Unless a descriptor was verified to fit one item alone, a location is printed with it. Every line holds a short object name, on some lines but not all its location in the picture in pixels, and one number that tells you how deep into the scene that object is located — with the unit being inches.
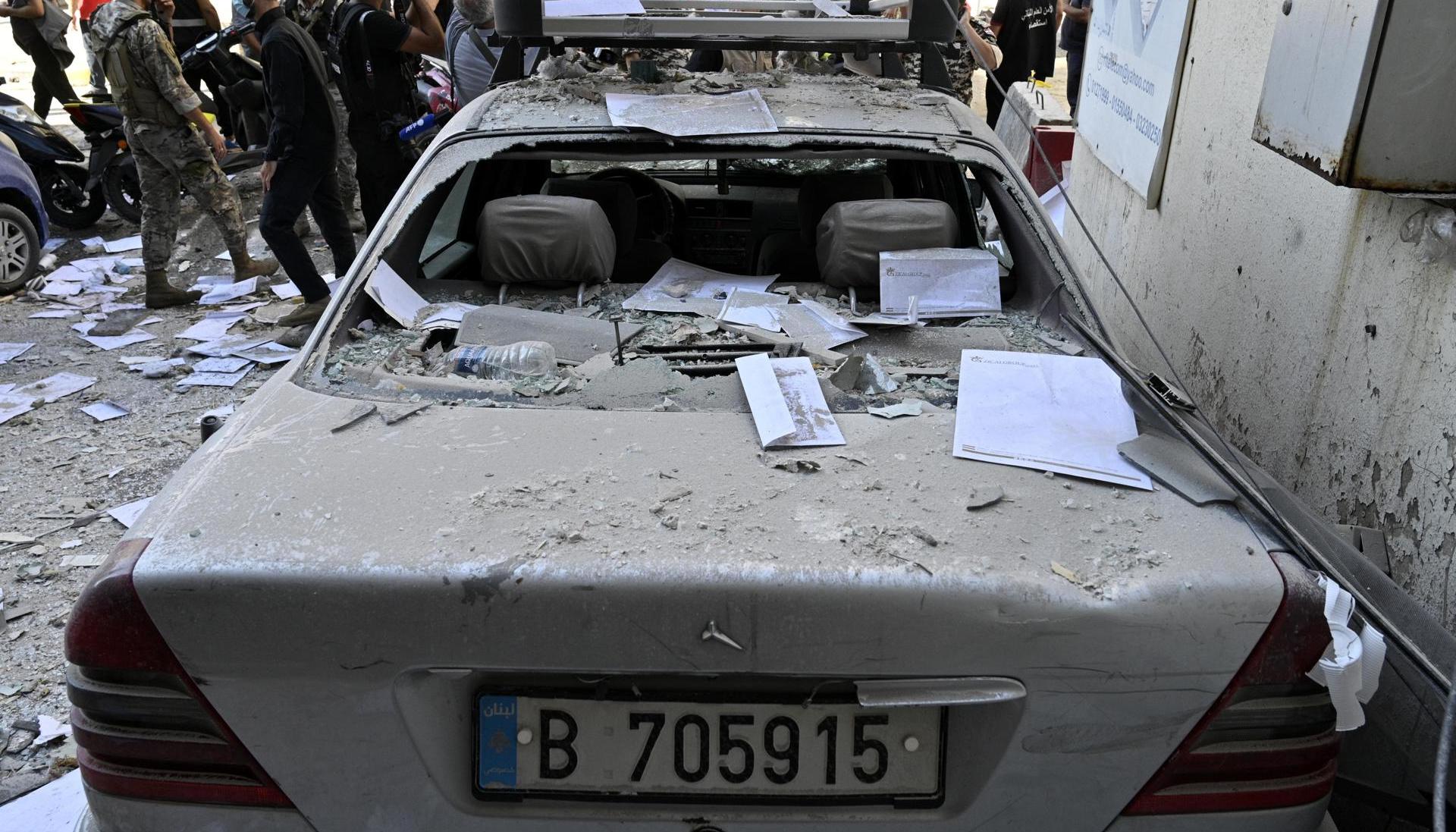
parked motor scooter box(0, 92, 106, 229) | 304.2
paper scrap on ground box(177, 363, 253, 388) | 209.6
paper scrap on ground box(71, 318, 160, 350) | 232.8
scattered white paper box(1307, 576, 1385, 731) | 55.0
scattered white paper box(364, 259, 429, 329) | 96.7
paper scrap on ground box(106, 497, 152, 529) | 153.3
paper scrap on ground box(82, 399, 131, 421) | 193.5
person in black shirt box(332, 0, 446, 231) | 241.1
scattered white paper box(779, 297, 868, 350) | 94.9
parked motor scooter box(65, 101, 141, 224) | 311.9
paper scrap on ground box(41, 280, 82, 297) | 267.0
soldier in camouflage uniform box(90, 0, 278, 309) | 242.1
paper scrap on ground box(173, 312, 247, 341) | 237.3
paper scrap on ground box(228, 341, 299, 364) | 220.7
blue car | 263.3
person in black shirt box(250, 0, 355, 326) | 223.5
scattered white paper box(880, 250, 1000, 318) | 101.0
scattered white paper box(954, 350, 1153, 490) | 68.9
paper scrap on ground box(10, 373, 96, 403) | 204.5
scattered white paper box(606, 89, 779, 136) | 108.0
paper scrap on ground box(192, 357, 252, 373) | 218.1
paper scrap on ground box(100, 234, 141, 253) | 307.1
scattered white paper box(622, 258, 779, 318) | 104.1
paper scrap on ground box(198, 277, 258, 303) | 264.9
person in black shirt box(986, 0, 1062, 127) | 353.1
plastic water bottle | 87.6
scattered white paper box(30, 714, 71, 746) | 108.2
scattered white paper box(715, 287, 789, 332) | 98.6
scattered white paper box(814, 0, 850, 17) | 139.9
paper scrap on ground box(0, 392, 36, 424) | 194.2
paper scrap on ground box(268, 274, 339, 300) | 267.1
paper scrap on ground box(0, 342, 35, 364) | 224.4
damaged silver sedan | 53.6
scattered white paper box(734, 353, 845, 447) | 71.6
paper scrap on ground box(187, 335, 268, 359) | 226.8
